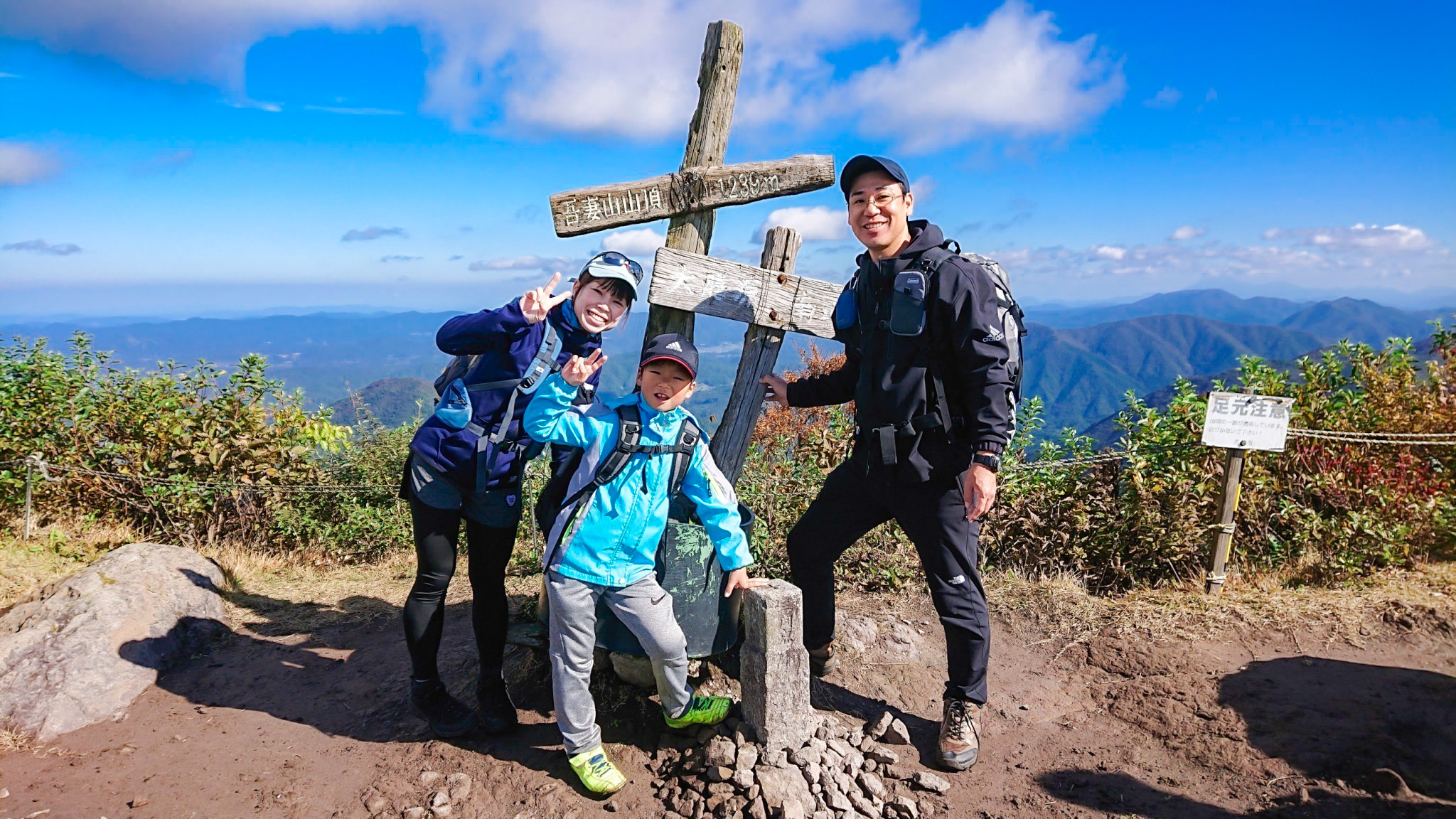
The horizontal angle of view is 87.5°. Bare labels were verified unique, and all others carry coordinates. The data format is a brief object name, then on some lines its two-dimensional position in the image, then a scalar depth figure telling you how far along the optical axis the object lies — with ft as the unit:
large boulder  13.04
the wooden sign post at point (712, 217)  12.21
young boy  10.41
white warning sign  17.60
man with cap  10.62
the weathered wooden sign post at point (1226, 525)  18.11
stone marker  10.79
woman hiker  10.48
